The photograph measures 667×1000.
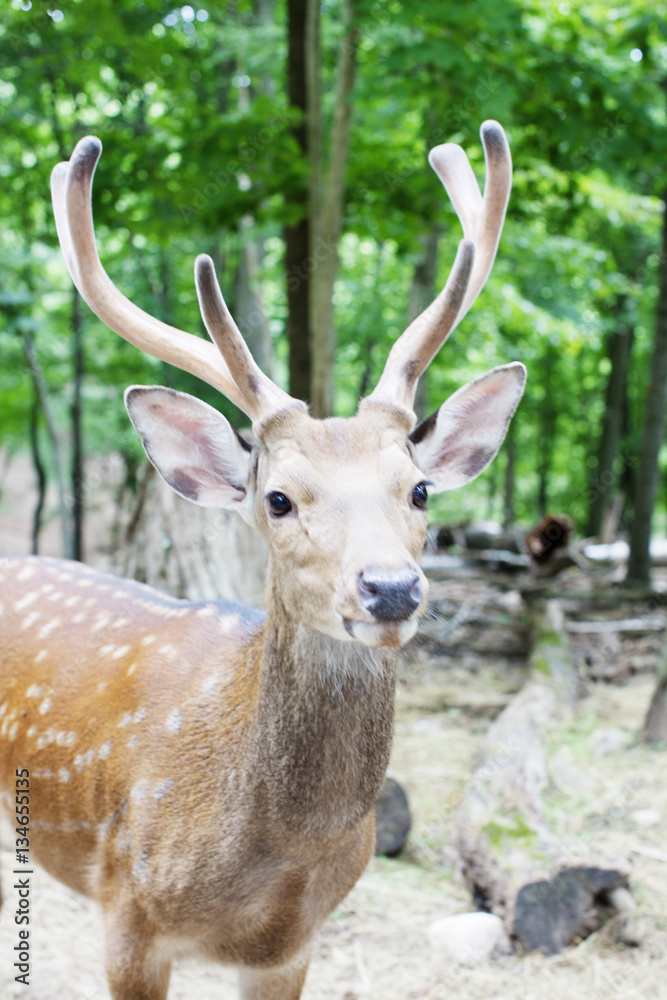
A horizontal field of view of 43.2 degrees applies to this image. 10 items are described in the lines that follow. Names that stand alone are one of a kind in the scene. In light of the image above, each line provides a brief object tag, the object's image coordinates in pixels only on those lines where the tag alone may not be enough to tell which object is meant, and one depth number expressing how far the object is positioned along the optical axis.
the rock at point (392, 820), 4.24
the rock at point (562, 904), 3.41
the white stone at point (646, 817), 4.32
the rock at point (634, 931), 3.42
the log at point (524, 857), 3.42
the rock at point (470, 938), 3.43
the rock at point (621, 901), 3.50
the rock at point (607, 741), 5.25
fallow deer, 2.16
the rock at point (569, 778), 4.64
